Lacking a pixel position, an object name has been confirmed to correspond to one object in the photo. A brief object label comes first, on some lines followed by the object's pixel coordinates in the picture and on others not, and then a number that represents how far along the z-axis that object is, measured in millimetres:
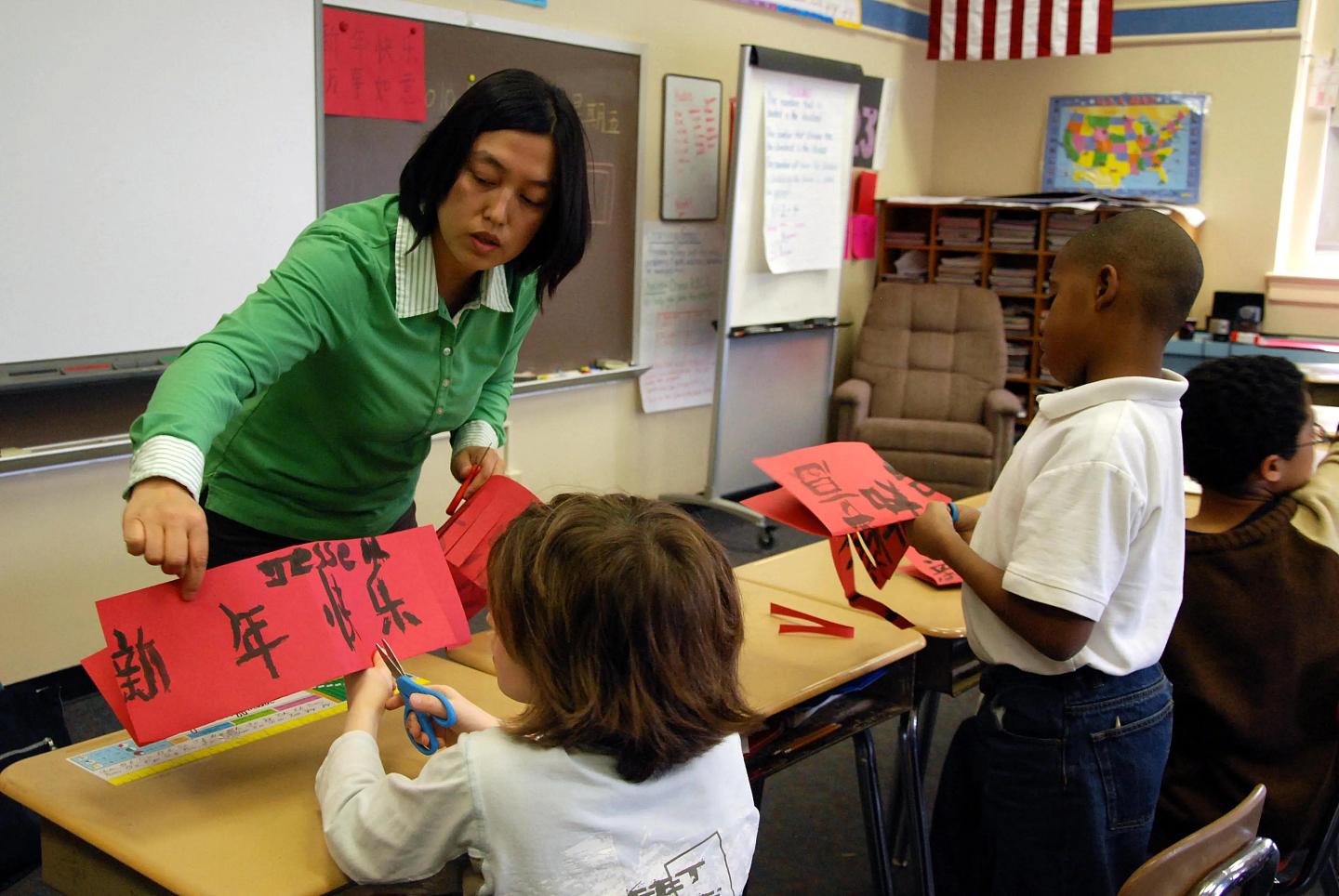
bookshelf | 5309
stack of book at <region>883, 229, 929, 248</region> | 5664
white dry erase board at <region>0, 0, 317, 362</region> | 2543
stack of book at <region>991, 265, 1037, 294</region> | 5383
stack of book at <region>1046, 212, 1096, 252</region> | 5223
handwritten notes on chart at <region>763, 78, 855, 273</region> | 4488
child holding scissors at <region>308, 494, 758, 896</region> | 1016
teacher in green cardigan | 1419
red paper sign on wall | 3223
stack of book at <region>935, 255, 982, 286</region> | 5504
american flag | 5191
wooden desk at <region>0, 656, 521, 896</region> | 1088
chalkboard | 3422
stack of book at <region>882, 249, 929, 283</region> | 5672
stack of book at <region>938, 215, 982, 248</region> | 5500
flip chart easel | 4391
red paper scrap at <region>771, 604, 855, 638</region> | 1832
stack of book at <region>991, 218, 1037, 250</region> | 5355
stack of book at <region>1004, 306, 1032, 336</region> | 5445
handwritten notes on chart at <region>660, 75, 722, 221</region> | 4426
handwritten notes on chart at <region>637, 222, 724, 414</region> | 4500
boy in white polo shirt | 1391
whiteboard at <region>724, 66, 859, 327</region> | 4352
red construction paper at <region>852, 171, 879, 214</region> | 5508
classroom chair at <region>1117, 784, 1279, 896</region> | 1146
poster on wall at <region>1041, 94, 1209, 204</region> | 5492
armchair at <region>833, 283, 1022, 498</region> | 4820
